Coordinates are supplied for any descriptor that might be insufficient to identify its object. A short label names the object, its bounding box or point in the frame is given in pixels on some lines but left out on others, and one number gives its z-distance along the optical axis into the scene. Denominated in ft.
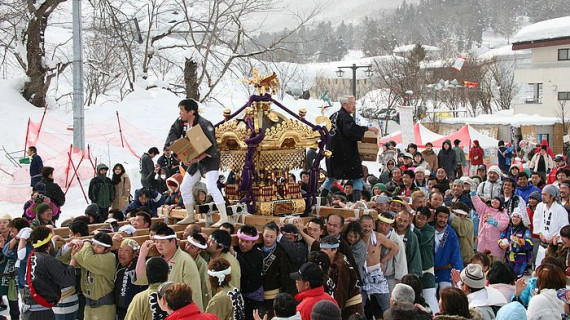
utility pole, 52.42
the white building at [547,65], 139.54
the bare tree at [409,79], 152.87
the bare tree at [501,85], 197.26
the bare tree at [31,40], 71.00
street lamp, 76.20
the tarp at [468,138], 80.48
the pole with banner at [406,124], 71.51
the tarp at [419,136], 80.90
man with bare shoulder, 26.78
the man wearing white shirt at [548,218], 32.73
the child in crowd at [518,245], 32.89
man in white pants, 26.73
